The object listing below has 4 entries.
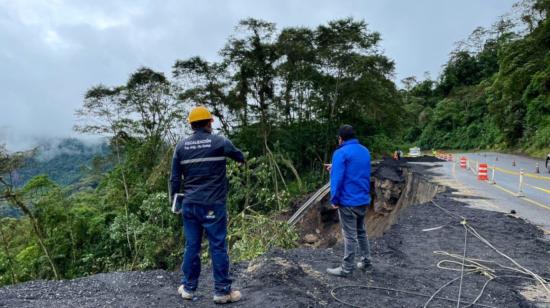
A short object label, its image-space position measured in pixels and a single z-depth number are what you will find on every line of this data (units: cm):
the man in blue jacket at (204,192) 414
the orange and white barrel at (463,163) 2124
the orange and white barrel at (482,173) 1550
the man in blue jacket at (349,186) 491
